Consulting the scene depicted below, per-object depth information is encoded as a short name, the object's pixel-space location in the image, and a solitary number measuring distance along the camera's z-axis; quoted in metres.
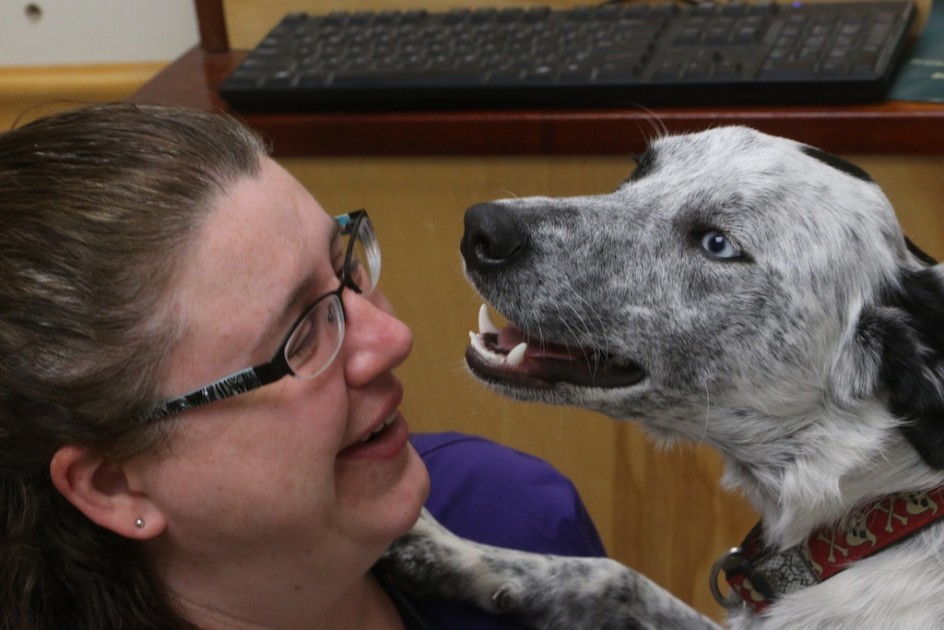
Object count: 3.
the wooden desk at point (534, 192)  1.29
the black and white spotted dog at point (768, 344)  1.08
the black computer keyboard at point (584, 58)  1.30
